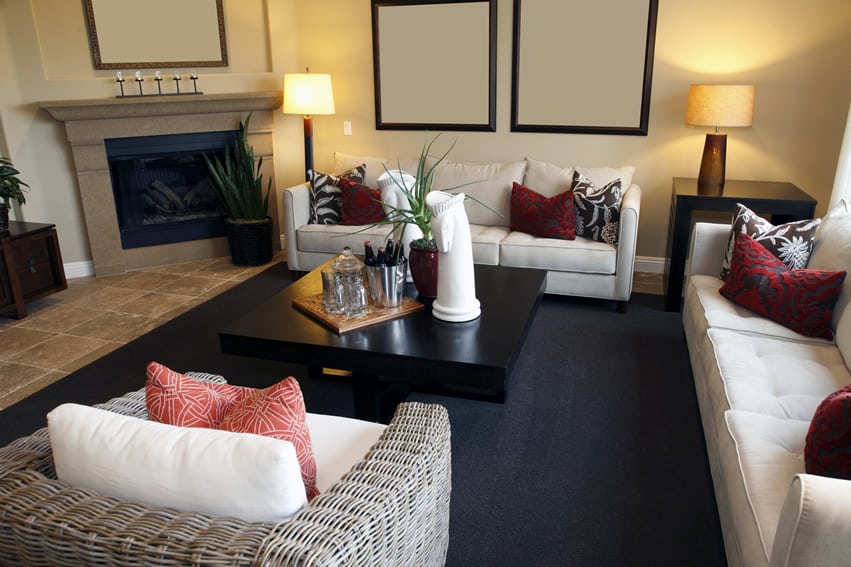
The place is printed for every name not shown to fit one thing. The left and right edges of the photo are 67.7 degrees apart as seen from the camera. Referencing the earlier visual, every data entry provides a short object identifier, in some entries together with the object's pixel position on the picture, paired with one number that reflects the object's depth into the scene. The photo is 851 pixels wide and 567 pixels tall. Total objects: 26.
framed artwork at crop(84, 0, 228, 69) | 4.63
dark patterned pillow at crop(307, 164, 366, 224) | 4.70
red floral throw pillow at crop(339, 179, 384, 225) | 4.57
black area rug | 2.10
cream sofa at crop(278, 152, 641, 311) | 3.99
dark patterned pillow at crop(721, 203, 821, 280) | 2.90
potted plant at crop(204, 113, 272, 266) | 4.98
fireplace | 4.62
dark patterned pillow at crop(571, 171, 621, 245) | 4.09
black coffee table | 2.30
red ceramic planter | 2.74
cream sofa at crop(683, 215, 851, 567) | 1.28
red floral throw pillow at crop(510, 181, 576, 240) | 4.14
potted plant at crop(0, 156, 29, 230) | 3.93
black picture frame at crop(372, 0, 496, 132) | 4.80
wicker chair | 1.08
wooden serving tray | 2.57
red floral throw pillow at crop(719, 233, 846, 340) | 2.61
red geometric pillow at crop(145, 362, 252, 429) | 1.42
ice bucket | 2.65
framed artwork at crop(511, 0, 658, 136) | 4.41
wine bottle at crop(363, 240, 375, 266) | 2.65
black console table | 3.74
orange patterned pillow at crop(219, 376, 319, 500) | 1.37
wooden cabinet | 3.94
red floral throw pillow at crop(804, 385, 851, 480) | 1.49
